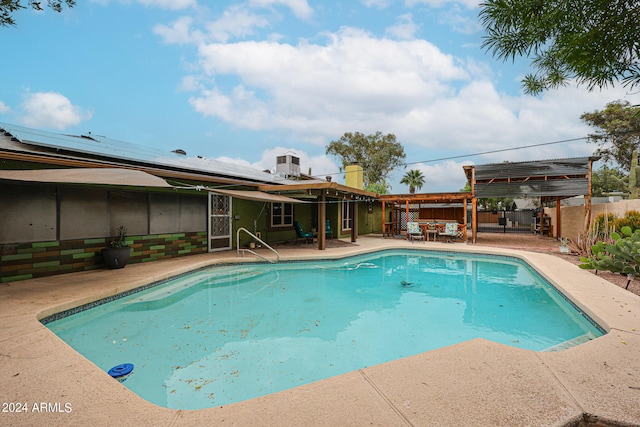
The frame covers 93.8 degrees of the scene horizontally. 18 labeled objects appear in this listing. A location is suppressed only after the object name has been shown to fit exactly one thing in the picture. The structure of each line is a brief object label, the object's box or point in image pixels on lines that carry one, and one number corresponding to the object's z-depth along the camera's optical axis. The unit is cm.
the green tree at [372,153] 2886
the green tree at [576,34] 190
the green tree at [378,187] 2901
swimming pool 316
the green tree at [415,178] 3288
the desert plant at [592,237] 836
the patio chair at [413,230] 1355
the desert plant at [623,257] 545
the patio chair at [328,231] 1345
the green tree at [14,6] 282
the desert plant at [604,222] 892
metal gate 2056
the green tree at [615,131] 1988
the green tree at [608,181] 2094
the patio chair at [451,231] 1323
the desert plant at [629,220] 822
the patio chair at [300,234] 1187
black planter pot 673
